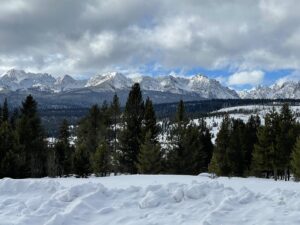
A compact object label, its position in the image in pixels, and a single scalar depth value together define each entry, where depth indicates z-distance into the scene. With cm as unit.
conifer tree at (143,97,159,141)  4456
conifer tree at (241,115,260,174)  4922
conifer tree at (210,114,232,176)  4612
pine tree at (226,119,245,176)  4678
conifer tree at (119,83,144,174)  4425
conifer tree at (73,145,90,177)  4666
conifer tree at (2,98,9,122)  6229
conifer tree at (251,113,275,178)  4181
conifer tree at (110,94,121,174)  5447
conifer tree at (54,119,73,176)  5284
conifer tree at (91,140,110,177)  4372
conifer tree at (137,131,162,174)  4012
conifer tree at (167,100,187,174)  4325
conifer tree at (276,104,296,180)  4188
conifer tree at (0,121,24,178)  3484
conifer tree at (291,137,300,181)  3810
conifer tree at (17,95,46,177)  4688
